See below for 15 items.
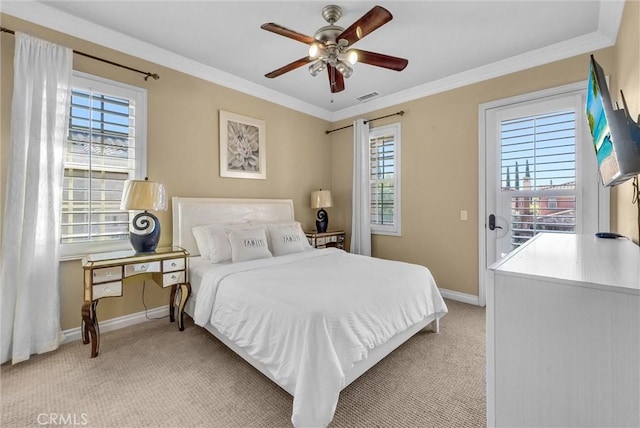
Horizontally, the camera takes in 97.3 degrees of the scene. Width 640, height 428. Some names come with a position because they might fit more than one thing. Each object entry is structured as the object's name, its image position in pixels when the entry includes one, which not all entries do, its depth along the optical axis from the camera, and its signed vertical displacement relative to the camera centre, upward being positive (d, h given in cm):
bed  153 -62
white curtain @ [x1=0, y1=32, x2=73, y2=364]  216 +11
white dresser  74 -37
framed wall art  358 +93
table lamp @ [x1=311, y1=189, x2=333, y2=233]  445 +20
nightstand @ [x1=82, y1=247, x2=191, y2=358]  223 -50
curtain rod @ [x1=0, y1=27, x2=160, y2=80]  219 +145
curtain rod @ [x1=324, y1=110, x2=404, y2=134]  407 +152
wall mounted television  110 +35
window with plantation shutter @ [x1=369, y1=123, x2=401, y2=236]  419 +60
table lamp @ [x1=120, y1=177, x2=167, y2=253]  252 +8
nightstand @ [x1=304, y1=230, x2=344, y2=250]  421 -34
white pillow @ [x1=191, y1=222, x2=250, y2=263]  290 -26
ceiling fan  198 +132
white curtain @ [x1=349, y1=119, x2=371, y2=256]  439 +38
